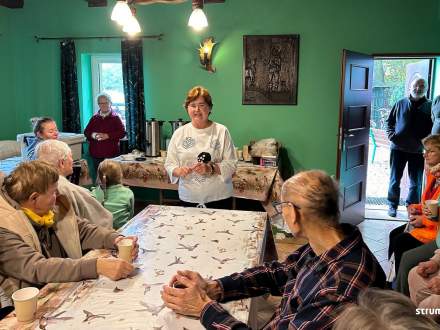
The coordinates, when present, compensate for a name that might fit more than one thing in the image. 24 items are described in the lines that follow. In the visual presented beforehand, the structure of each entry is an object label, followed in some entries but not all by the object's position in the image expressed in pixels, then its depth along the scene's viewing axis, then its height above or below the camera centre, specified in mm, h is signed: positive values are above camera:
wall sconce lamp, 4566 +557
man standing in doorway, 4477 -341
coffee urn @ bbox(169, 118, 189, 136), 4590 -238
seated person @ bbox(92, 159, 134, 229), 2570 -599
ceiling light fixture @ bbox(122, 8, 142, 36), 2054 +398
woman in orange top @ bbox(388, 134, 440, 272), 2467 -700
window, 5156 +271
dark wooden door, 3945 -287
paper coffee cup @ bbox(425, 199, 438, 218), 2217 -566
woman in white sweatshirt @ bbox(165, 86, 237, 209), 2584 -345
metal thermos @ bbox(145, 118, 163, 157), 4547 -392
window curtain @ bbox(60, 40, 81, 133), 4930 +160
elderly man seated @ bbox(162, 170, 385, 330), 1070 -485
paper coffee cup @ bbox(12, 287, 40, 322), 1174 -587
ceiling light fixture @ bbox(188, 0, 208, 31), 1999 +423
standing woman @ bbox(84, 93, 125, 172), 4609 -333
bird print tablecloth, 1215 -629
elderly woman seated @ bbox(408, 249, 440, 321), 1798 -845
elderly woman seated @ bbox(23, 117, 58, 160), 3484 -253
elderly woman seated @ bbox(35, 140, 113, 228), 2002 -424
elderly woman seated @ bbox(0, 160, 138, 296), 1423 -531
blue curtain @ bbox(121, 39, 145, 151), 4746 +134
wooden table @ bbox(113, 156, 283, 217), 3938 -781
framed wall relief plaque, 4496 +372
